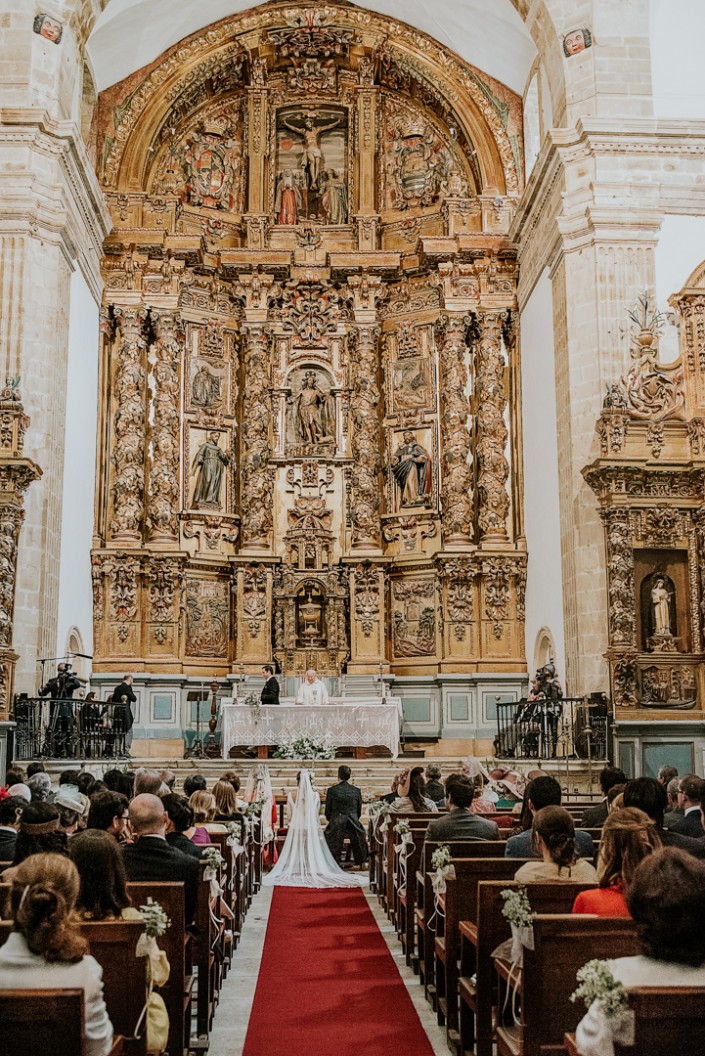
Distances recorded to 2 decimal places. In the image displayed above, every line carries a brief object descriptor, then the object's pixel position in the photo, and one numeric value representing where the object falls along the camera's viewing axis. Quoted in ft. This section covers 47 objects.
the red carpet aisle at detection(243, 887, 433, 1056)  22.30
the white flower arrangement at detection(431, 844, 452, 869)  23.15
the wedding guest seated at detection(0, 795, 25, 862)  24.99
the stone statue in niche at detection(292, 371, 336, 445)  81.92
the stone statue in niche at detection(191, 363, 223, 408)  80.64
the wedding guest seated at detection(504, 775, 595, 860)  23.45
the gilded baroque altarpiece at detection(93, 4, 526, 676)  76.95
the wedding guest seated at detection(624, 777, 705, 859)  21.11
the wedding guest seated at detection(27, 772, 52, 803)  30.22
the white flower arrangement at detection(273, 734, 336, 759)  62.54
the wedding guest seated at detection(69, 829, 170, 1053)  15.24
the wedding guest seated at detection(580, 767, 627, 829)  30.07
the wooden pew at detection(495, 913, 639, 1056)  15.58
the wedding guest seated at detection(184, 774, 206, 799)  34.05
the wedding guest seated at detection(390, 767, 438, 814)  38.47
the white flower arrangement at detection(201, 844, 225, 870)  22.33
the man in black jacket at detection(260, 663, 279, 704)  68.03
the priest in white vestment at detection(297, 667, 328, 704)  67.31
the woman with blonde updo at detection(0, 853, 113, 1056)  12.72
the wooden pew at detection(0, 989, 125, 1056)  12.24
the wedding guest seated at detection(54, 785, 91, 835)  25.57
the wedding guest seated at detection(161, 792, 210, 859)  23.65
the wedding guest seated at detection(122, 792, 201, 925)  20.92
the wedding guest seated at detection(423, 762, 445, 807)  42.04
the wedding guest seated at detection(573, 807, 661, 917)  16.15
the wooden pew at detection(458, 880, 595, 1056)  19.20
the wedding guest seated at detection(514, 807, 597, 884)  19.01
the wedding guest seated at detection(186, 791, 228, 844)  30.63
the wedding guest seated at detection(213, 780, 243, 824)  35.60
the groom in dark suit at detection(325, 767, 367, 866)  47.11
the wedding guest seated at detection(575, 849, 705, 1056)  11.76
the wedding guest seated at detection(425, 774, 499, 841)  27.68
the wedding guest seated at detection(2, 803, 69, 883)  18.80
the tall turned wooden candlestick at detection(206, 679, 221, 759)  69.77
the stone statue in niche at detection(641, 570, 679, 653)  56.95
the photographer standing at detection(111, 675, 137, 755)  63.08
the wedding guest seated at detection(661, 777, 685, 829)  27.85
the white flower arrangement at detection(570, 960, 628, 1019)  11.69
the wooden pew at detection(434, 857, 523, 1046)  22.61
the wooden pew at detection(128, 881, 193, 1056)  18.66
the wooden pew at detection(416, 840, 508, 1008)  25.86
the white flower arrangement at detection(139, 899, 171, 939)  15.38
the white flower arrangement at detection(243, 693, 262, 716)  65.77
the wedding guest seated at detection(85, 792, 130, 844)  21.20
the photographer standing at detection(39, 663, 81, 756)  57.06
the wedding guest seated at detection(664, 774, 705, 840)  26.13
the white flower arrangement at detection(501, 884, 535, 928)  16.08
